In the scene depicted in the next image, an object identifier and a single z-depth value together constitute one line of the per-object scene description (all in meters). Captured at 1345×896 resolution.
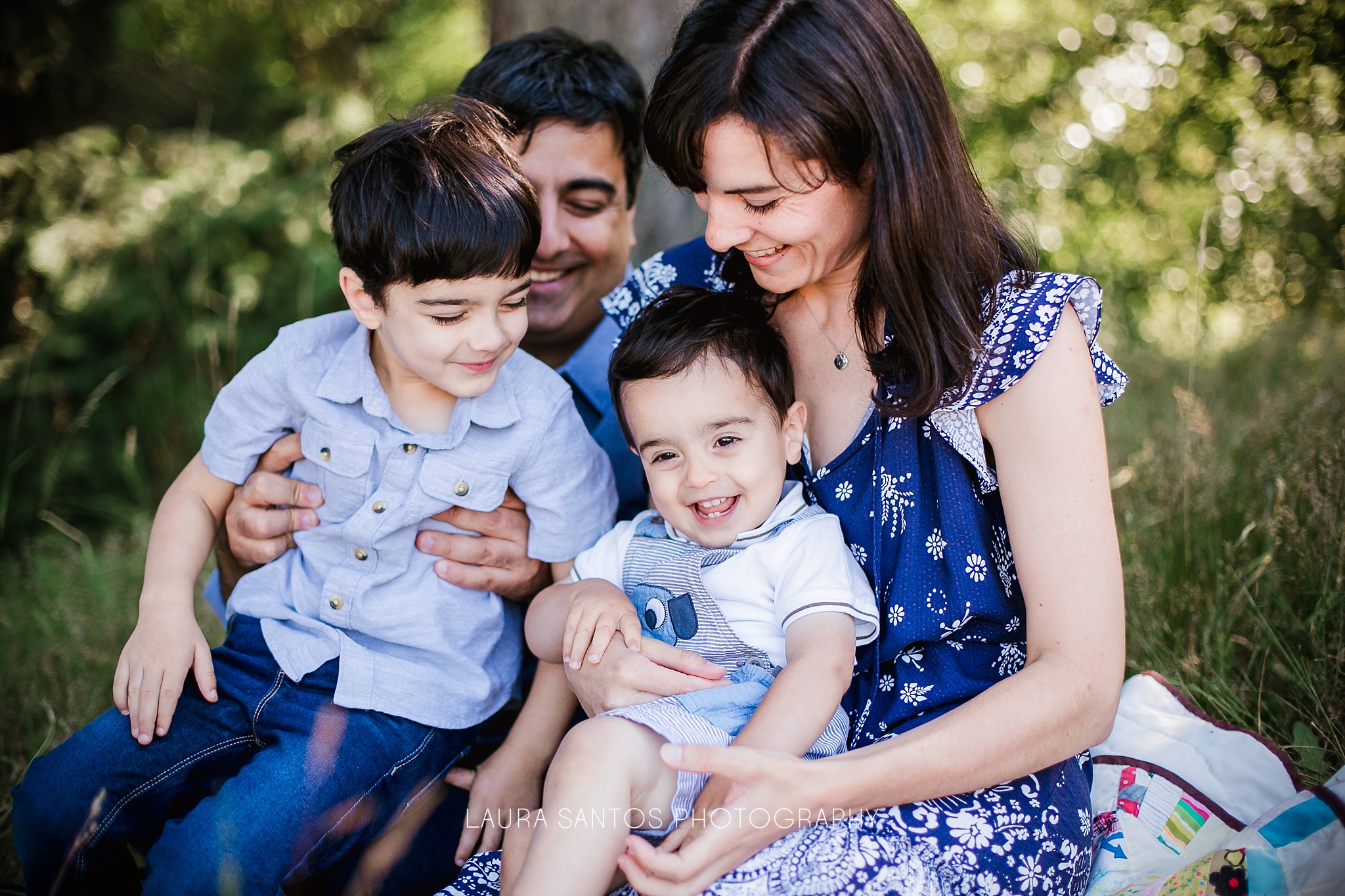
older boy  1.84
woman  1.54
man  2.11
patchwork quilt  1.50
